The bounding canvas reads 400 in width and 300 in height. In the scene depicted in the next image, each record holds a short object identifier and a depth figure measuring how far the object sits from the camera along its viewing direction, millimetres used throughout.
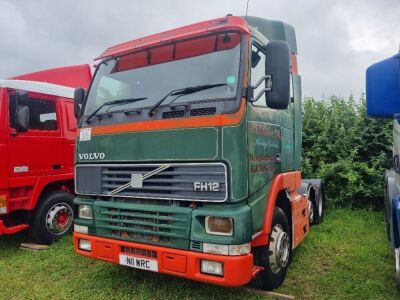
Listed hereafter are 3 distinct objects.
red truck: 4977
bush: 7672
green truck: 2990
